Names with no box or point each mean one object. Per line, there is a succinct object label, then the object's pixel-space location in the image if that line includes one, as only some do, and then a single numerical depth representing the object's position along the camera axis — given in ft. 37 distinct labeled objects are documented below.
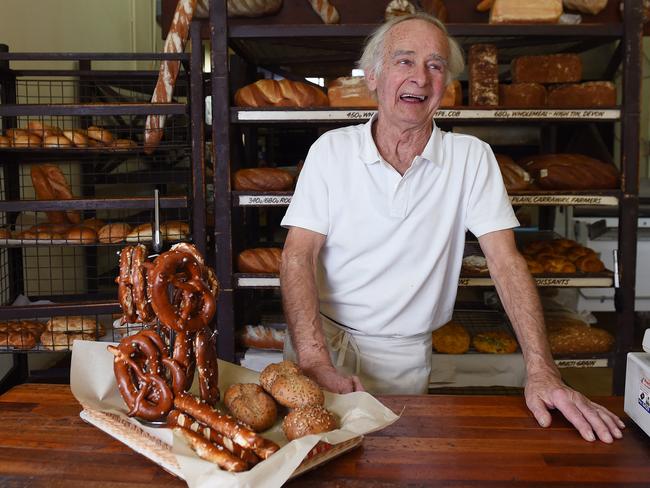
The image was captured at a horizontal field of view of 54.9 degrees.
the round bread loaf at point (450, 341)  9.57
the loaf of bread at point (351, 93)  8.98
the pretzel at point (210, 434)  2.92
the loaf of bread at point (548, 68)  9.52
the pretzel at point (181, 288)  3.31
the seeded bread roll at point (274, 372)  3.64
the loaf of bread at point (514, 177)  9.11
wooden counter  3.14
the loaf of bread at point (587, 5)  9.28
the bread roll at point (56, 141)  8.85
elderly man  5.54
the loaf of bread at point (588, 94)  9.19
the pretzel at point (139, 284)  3.34
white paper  2.78
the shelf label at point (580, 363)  9.18
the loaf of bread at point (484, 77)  9.04
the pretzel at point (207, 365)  3.53
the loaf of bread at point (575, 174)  9.11
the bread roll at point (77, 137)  8.95
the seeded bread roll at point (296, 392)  3.46
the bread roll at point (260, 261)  9.21
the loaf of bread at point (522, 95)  9.18
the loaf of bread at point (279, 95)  8.99
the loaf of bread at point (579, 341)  9.32
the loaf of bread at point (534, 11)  8.80
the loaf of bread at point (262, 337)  9.41
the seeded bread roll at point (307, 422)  3.16
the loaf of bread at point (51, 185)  9.59
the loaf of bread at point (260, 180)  9.11
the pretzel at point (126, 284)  3.39
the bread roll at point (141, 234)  9.16
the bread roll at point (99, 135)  9.18
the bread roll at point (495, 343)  9.57
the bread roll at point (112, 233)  9.10
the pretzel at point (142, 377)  3.39
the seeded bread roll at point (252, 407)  3.38
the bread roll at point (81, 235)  8.89
